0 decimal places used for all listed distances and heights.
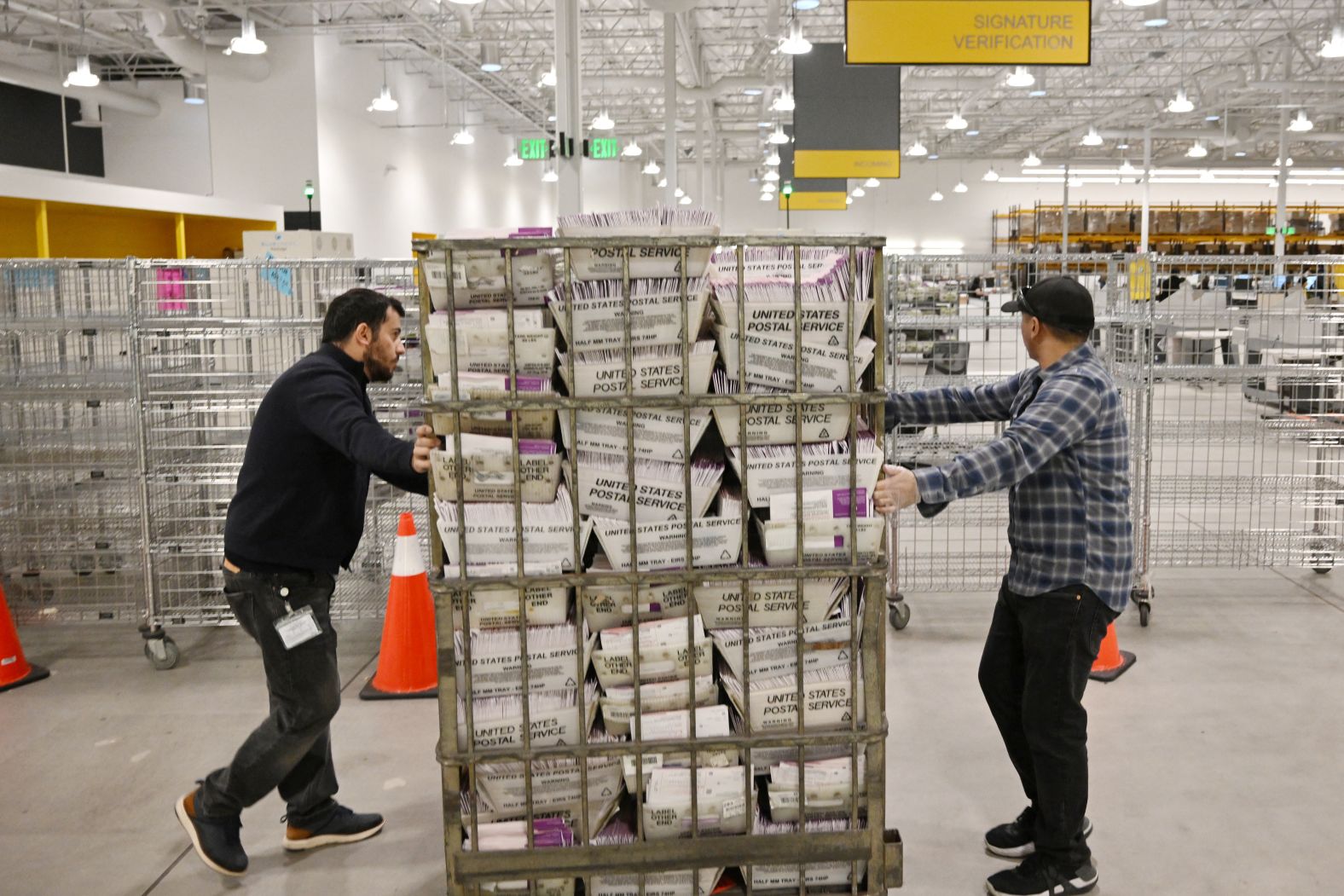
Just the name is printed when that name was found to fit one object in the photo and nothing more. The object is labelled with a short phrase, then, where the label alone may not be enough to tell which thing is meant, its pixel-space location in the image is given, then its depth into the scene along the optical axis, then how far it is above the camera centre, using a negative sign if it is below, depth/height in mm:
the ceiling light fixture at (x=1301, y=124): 22609 +4380
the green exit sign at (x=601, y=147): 10398 +1935
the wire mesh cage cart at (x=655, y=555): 2471 -469
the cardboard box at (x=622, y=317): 2469 +68
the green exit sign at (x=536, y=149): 11641 +2096
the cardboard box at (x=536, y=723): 2539 -852
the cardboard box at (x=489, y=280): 2475 +156
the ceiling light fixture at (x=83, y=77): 14430 +3620
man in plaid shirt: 3264 -622
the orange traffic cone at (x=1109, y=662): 5355 -1559
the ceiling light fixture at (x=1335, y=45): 13099 +3462
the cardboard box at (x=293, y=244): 10641 +1097
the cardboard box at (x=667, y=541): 2502 -436
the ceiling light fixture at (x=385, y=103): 18234 +4050
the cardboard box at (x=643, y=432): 2496 -190
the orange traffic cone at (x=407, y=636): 5250 -1352
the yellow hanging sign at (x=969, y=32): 7195 +2022
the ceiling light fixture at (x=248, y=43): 12789 +3580
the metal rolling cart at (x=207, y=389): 5715 -186
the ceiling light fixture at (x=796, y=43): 12070 +3287
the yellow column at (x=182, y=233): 17250 +1866
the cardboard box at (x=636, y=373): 2477 -56
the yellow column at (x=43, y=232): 14039 +1555
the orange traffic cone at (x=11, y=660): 5422 -1490
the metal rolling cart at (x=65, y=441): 5883 -464
